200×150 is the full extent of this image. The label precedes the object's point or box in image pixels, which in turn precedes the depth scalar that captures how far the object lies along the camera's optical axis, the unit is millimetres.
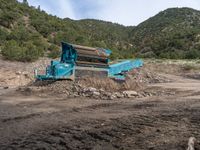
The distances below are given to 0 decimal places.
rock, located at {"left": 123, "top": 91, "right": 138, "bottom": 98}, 6439
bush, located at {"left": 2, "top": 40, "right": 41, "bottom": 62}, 11618
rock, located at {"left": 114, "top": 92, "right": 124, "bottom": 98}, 6378
